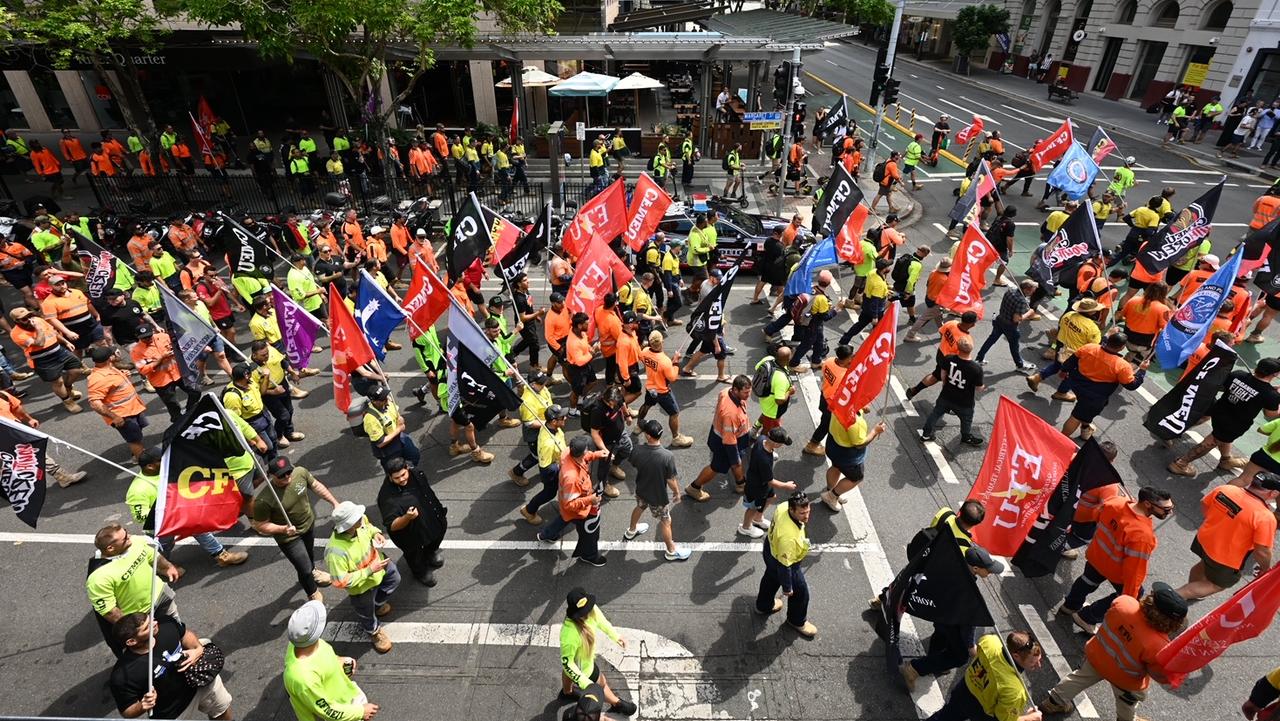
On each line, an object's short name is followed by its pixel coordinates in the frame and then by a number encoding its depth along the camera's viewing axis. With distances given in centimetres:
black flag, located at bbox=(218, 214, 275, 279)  1112
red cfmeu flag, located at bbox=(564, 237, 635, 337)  935
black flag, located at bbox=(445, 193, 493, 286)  1027
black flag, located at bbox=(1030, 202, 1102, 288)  1095
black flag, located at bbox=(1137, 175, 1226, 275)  1110
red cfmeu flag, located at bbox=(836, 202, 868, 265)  1136
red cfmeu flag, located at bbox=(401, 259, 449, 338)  859
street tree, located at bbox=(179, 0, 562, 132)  1468
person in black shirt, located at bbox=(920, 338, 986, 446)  818
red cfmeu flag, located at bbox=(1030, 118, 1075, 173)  1589
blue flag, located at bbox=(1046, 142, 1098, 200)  1485
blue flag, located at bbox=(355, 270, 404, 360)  836
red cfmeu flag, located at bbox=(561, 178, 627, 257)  1185
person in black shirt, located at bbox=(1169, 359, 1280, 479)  752
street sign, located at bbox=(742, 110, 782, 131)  1705
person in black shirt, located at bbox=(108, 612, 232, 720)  451
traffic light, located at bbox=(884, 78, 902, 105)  1822
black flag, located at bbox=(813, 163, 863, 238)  1131
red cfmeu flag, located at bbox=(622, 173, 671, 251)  1185
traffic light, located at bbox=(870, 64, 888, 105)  1891
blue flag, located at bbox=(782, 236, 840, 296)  1039
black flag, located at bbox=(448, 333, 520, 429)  755
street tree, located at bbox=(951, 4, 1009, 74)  4303
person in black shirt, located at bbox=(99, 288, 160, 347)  970
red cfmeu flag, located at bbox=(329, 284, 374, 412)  774
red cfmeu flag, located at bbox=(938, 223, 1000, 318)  966
